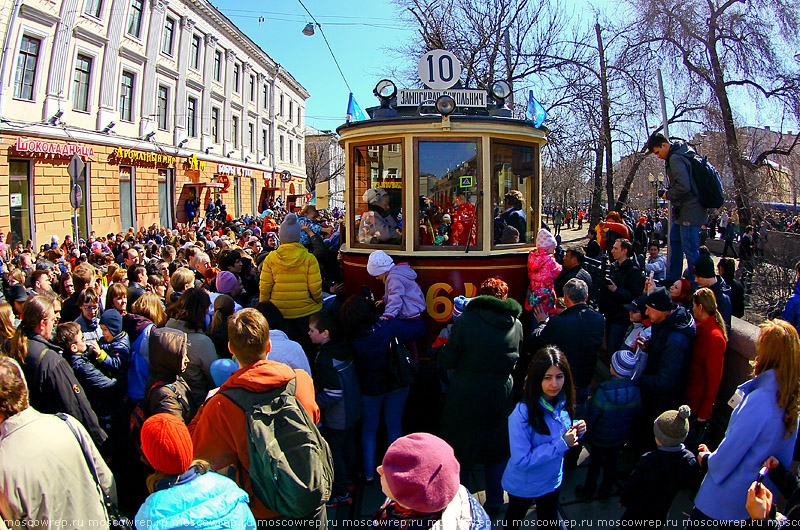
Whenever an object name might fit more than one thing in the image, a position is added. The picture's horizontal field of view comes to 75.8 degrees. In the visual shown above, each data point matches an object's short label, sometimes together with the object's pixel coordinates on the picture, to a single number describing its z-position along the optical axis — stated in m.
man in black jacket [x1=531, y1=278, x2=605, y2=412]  4.09
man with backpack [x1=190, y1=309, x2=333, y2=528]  2.50
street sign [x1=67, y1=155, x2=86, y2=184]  8.63
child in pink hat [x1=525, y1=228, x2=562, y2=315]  5.26
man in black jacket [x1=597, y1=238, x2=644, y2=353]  5.29
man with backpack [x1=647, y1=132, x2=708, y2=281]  5.35
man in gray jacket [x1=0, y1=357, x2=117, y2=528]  2.23
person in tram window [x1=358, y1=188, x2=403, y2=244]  5.64
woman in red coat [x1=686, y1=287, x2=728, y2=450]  3.72
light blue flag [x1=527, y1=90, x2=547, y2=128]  5.68
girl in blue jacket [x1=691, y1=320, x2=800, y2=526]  2.61
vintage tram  5.37
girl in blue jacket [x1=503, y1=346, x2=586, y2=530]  3.10
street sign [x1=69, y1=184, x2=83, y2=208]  8.55
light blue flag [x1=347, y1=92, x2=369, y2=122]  6.43
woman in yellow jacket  5.06
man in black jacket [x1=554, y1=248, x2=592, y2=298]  5.34
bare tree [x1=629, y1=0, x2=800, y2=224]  13.76
